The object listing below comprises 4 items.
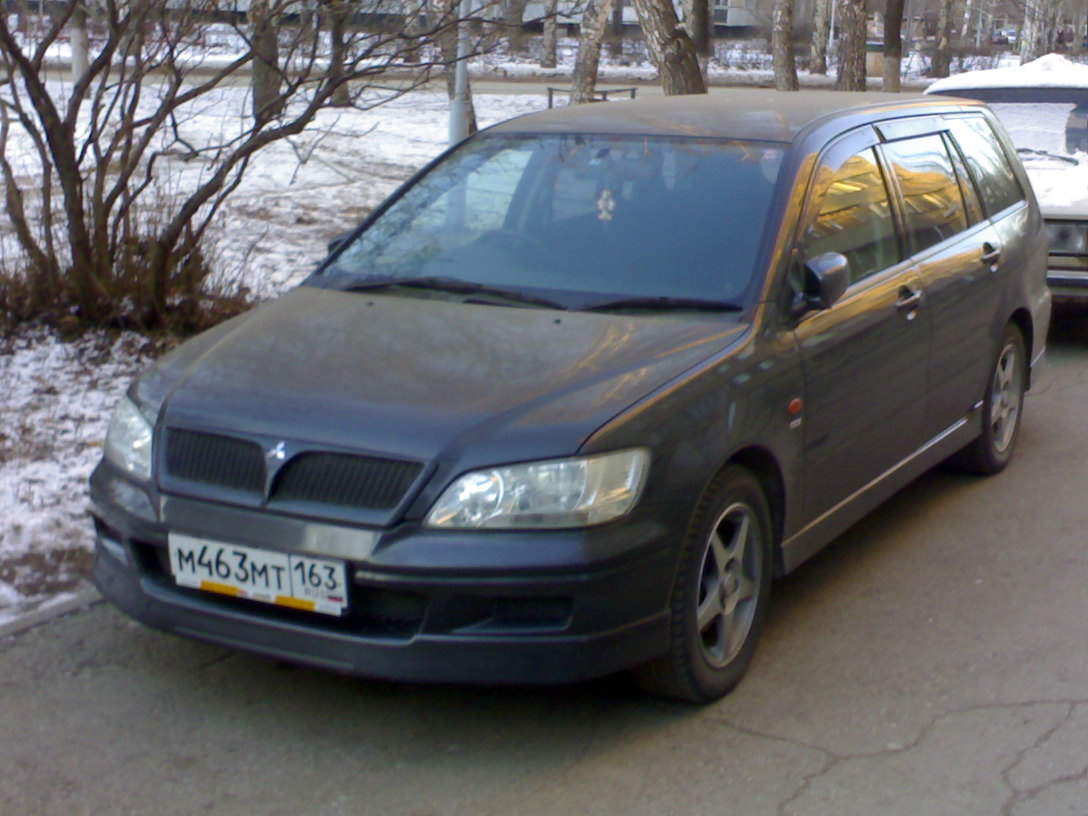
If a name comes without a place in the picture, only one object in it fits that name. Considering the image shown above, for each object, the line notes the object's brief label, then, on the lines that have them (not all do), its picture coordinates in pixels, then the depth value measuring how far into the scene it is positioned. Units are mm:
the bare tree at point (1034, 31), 44688
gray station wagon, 3580
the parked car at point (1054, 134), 8883
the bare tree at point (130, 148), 7176
